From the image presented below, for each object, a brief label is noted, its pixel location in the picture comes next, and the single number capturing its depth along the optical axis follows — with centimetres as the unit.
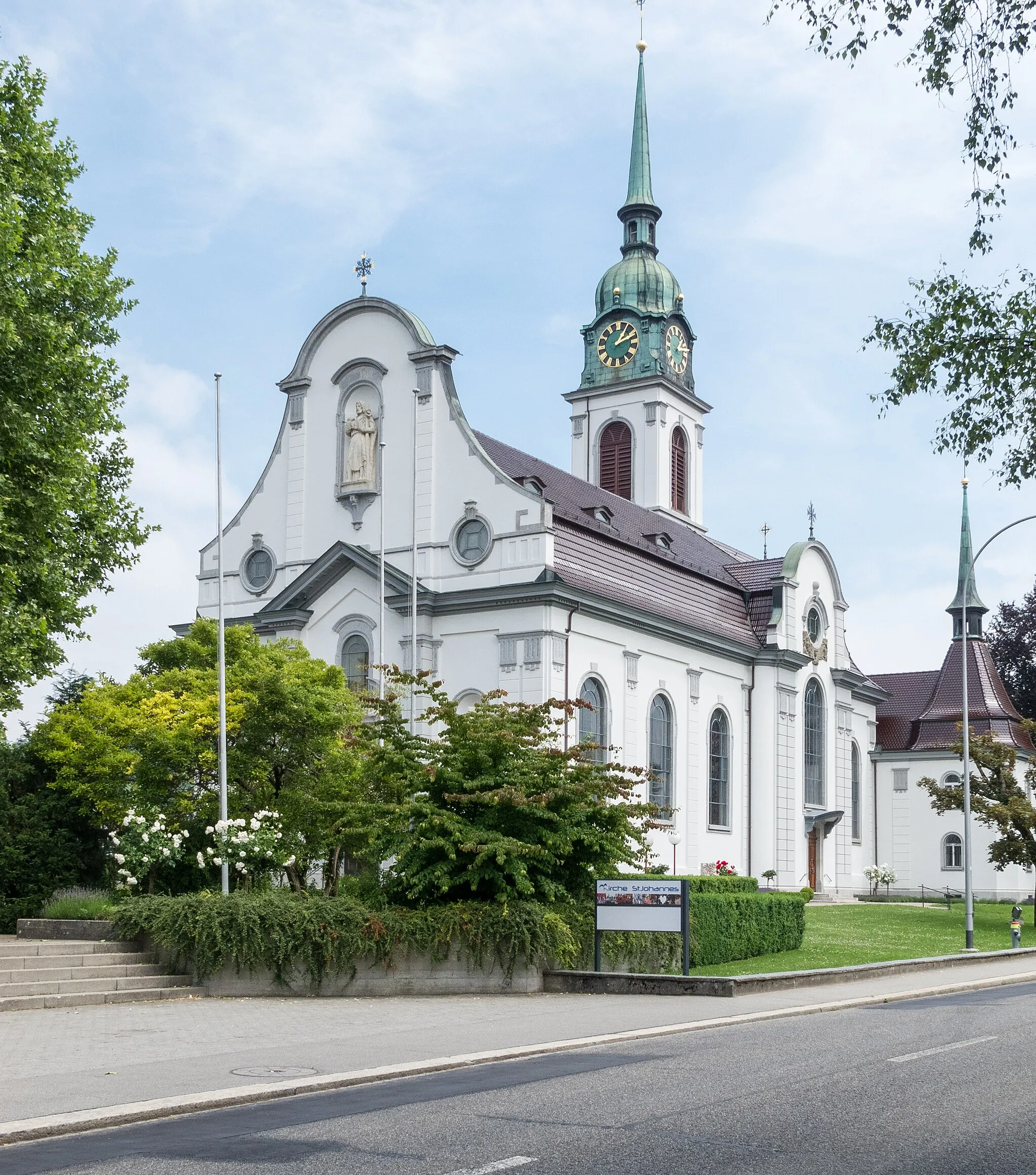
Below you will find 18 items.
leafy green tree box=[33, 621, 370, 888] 2764
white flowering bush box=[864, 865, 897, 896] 5750
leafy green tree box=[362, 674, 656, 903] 2094
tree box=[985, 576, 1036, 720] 6894
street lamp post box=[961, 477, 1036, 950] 3022
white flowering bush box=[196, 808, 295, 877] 2375
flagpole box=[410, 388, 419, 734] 3797
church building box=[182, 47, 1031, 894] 4038
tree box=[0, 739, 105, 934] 2672
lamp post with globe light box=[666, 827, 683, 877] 4406
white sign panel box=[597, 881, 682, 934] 2038
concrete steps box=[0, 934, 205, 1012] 1827
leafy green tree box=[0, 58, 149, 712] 2273
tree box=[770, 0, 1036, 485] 1248
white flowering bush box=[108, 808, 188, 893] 2389
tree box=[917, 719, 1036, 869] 4078
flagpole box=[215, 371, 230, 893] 2415
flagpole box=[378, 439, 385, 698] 3732
